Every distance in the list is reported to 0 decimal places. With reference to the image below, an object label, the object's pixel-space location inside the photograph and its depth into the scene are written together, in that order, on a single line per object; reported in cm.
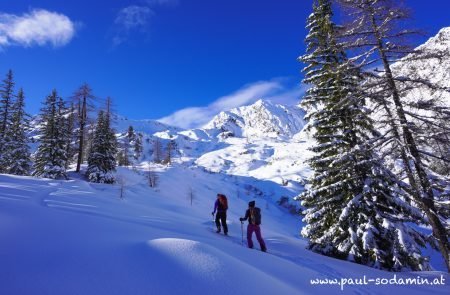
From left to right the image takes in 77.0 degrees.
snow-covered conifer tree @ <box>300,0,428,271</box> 1052
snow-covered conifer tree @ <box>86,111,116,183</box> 3197
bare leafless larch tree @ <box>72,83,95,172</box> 3275
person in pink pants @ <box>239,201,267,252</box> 1002
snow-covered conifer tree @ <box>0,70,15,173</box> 2973
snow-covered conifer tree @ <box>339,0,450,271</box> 888
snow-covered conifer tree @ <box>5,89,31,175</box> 3064
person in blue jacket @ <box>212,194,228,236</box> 1184
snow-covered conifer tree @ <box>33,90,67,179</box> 2910
